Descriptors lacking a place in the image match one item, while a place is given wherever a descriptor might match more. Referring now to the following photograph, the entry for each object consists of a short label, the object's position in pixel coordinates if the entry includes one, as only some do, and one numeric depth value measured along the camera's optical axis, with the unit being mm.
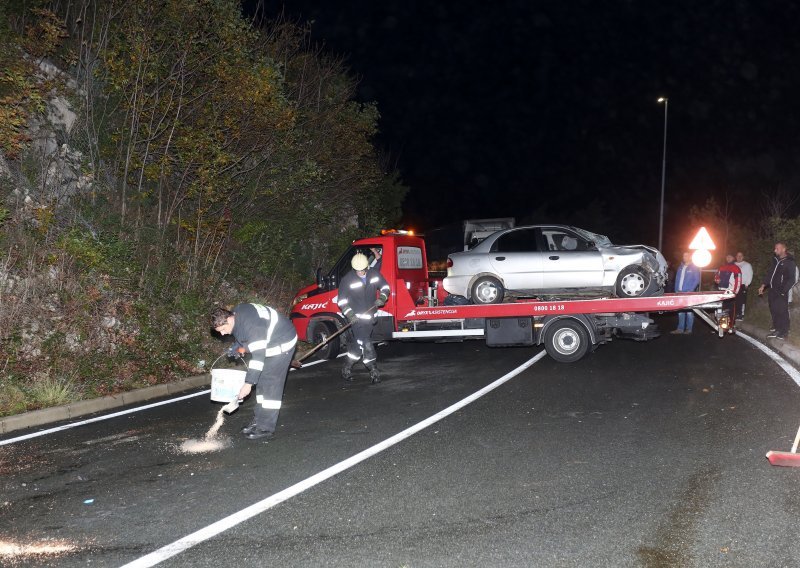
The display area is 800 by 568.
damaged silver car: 12070
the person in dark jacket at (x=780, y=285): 13234
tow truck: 11539
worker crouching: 7055
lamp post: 31422
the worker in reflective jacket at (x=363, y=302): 10641
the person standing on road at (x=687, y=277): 15969
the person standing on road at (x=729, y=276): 13297
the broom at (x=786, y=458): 5891
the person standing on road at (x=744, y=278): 16006
